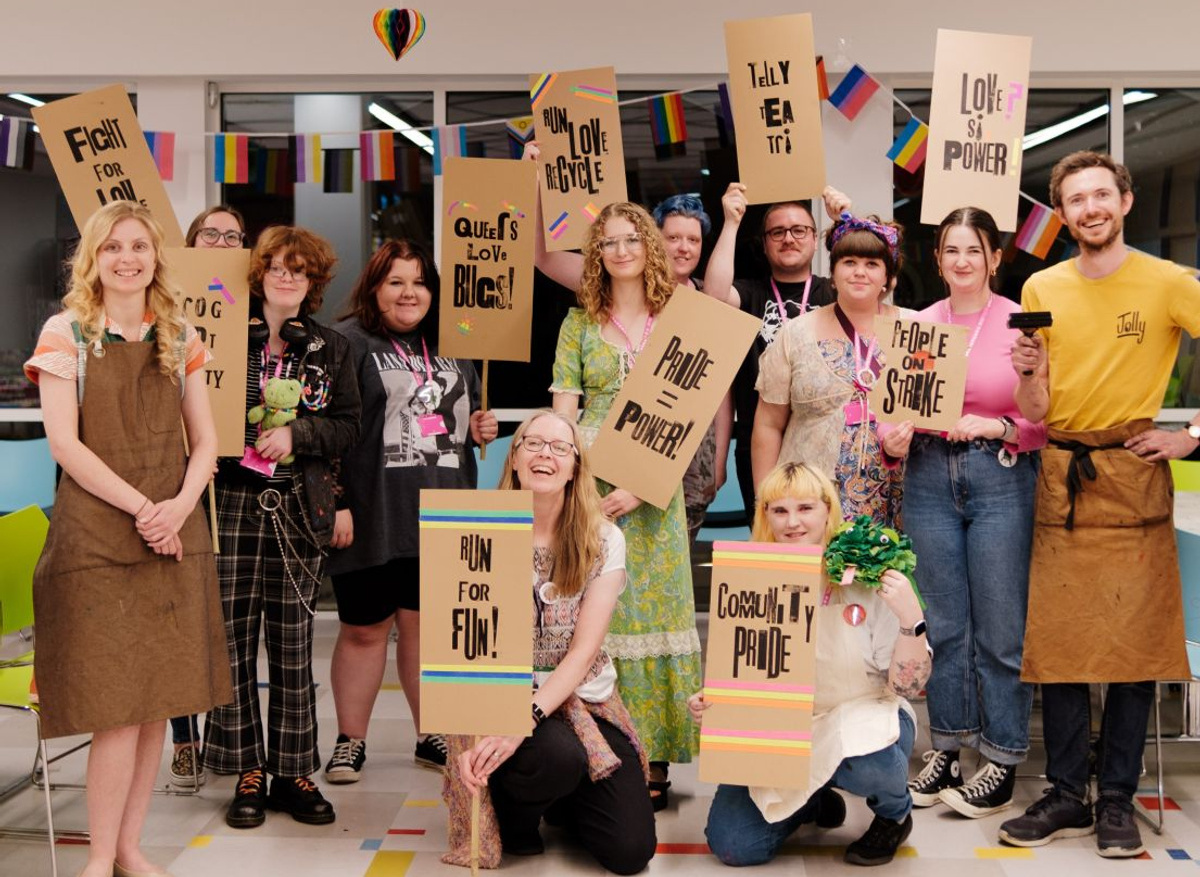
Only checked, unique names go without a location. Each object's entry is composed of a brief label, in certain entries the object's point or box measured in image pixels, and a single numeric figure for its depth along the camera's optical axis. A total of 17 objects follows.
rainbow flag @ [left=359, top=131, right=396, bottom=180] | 5.38
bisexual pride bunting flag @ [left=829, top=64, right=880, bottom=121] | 5.11
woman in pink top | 3.21
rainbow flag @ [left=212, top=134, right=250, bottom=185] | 5.30
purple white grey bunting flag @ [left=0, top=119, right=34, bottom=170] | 5.18
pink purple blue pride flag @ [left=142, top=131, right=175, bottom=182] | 5.22
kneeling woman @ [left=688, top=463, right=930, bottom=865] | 2.85
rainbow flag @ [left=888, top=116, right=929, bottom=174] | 4.72
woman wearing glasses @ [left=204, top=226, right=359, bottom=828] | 3.18
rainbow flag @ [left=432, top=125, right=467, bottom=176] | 5.29
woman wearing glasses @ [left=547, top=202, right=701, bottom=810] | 3.26
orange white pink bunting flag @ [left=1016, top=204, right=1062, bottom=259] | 5.02
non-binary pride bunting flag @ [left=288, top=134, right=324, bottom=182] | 5.35
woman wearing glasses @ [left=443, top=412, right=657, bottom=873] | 2.87
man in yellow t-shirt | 2.98
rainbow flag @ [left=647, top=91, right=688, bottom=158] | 5.27
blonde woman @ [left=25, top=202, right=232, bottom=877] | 2.61
